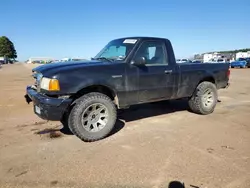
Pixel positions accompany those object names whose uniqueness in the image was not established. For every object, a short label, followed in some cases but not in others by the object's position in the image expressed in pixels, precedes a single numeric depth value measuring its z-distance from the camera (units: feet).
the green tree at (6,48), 375.66
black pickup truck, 12.78
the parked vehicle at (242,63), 120.57
